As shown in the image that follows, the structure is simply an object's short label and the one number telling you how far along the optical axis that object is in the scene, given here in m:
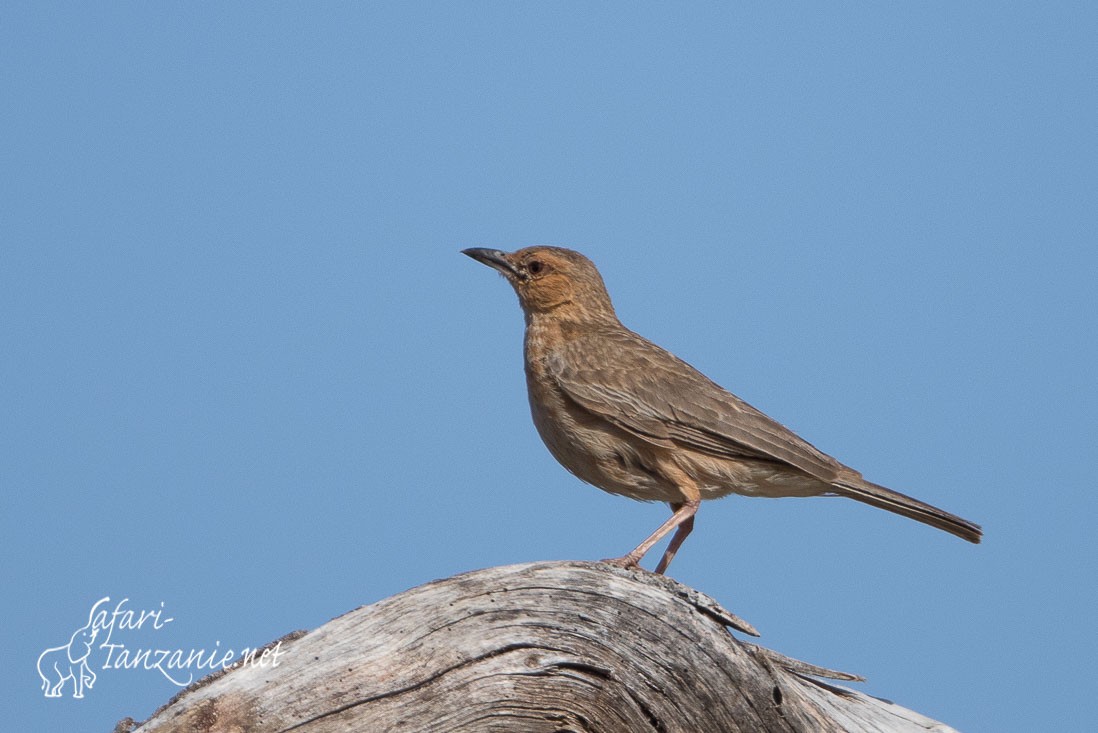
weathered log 11.05
